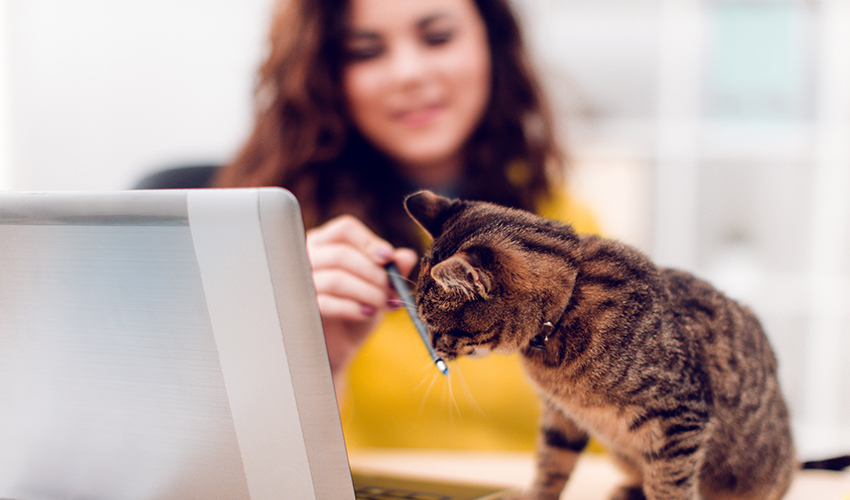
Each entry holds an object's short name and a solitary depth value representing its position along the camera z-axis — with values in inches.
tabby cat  18.9
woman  44.9
